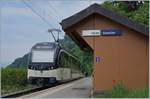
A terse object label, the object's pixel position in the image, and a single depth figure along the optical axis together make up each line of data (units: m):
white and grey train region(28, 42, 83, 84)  16.94
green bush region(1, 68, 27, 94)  16.90
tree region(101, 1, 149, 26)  19.84
